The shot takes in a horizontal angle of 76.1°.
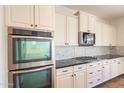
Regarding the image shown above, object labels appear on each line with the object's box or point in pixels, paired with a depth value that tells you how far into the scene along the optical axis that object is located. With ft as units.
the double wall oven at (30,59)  3.38
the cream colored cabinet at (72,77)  4.92
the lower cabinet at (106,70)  7.83
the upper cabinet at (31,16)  3.41
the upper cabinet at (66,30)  5.58
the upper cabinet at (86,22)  6.73
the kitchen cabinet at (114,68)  8.67
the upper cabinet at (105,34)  8.26
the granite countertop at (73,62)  5.08
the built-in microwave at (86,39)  6.64
